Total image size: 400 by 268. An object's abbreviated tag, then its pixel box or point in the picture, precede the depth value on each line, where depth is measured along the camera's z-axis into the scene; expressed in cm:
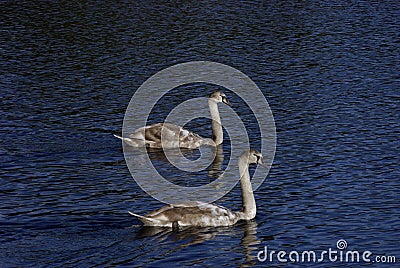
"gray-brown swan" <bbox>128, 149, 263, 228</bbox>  2294
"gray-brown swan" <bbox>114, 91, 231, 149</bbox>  3225
